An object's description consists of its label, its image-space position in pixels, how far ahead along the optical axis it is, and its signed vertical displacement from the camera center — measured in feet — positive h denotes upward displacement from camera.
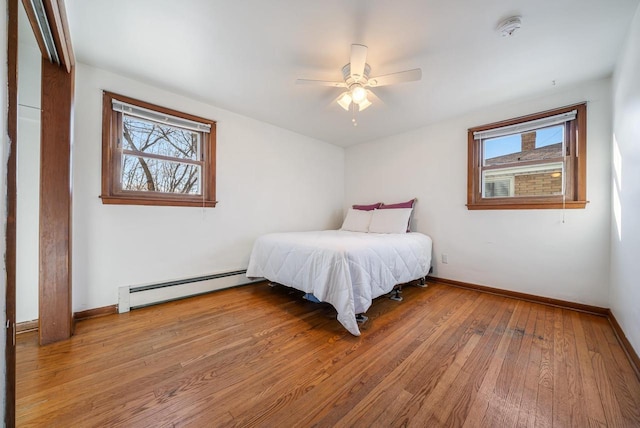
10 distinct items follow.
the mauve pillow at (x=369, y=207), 12.26 +0.35
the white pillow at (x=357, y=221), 11.58 -0.39
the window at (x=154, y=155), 7.17 +2.01
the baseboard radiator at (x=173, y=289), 7.16 -2.72
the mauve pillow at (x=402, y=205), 10.91 +0.42
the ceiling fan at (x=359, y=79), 5.58 +3.70
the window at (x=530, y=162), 7.63 +1.96
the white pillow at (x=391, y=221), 10.23 -0.33
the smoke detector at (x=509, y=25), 4.95 +4.19
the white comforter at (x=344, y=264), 6.15 -1.63
